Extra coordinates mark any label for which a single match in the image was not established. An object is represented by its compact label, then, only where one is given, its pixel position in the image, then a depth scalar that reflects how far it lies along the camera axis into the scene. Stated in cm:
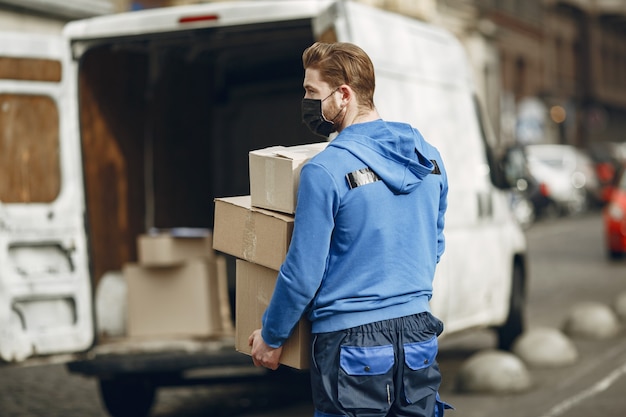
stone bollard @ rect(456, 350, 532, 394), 1097
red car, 2443
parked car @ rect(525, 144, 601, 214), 3845
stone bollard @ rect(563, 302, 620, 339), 1429
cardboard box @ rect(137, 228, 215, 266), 1031
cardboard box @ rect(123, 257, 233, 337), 1012
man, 470
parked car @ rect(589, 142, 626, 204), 4526
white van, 892
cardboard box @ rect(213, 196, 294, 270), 505
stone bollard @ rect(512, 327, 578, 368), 1224
